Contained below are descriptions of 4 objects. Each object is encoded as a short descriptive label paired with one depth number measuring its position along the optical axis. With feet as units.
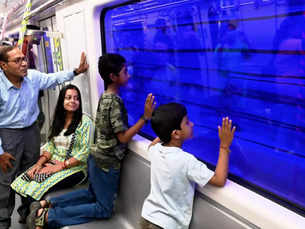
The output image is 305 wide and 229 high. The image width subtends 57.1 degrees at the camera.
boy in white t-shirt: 4.68
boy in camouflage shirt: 6.83
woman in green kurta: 8.58
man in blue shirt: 8.55
